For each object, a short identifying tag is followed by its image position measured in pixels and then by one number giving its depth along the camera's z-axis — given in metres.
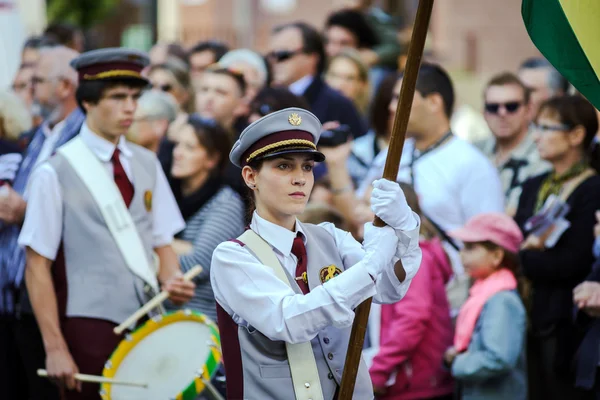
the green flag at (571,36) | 9.71
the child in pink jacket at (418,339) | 13.38
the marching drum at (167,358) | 11.63
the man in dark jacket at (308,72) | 18.97
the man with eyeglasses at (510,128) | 16.94
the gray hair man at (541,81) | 19.41
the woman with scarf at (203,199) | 13.91
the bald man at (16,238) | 14.59
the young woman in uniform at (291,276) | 8.68
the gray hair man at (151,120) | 17.81
